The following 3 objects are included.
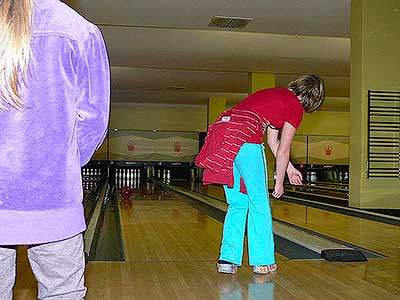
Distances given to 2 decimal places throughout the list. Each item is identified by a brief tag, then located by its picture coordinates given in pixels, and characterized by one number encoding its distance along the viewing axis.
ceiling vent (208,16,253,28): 8.32
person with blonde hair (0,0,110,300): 1.13
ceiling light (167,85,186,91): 14.86
